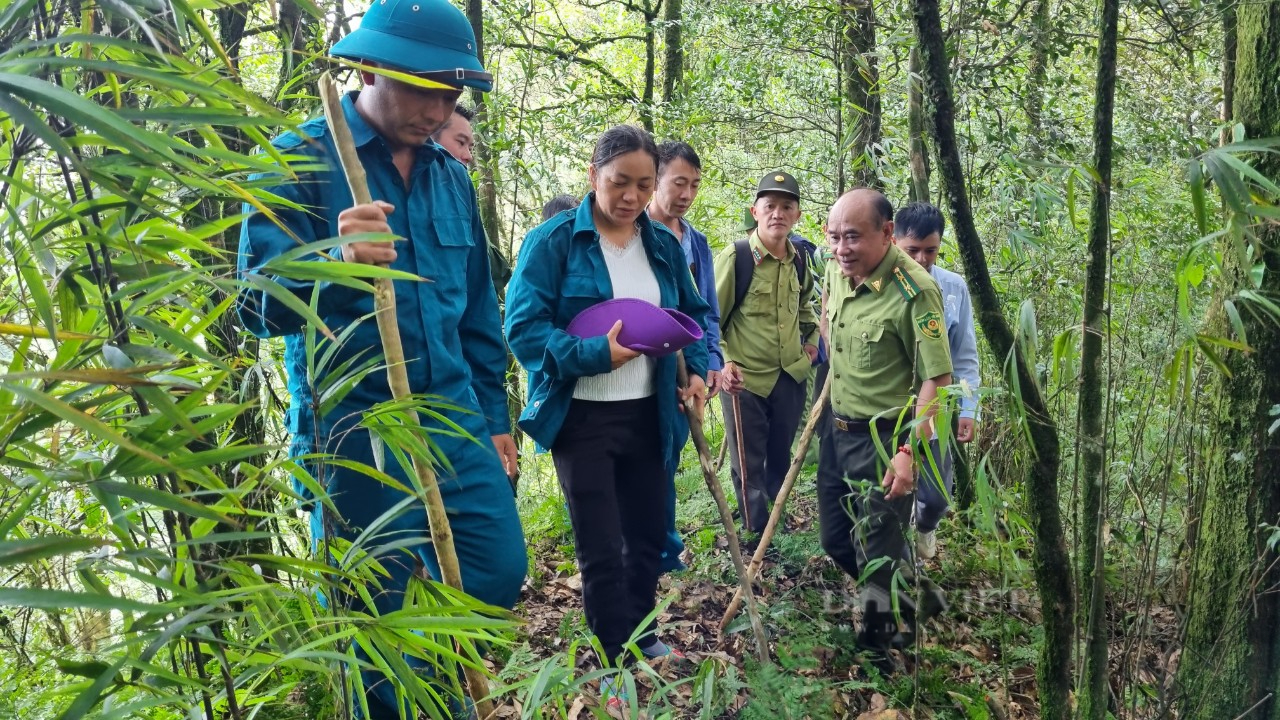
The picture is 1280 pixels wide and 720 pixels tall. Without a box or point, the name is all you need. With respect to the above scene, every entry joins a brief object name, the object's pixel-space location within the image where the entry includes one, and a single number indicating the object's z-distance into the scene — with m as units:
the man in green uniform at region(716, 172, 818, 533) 5.27
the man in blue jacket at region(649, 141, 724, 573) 4.80
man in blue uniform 2.36
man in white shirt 4.51
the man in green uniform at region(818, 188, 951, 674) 3.62
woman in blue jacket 3.27
